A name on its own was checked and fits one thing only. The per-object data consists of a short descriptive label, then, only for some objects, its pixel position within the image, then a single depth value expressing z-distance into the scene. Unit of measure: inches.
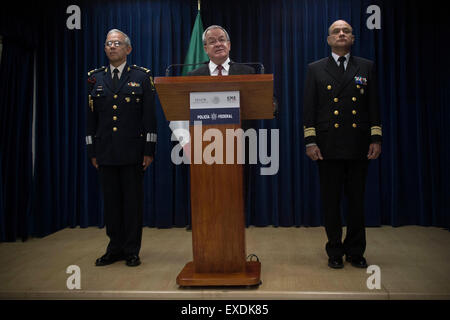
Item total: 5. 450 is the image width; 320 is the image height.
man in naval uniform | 91.0
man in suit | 87.7
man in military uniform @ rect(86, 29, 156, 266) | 97.3
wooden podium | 74.4
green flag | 150.0
